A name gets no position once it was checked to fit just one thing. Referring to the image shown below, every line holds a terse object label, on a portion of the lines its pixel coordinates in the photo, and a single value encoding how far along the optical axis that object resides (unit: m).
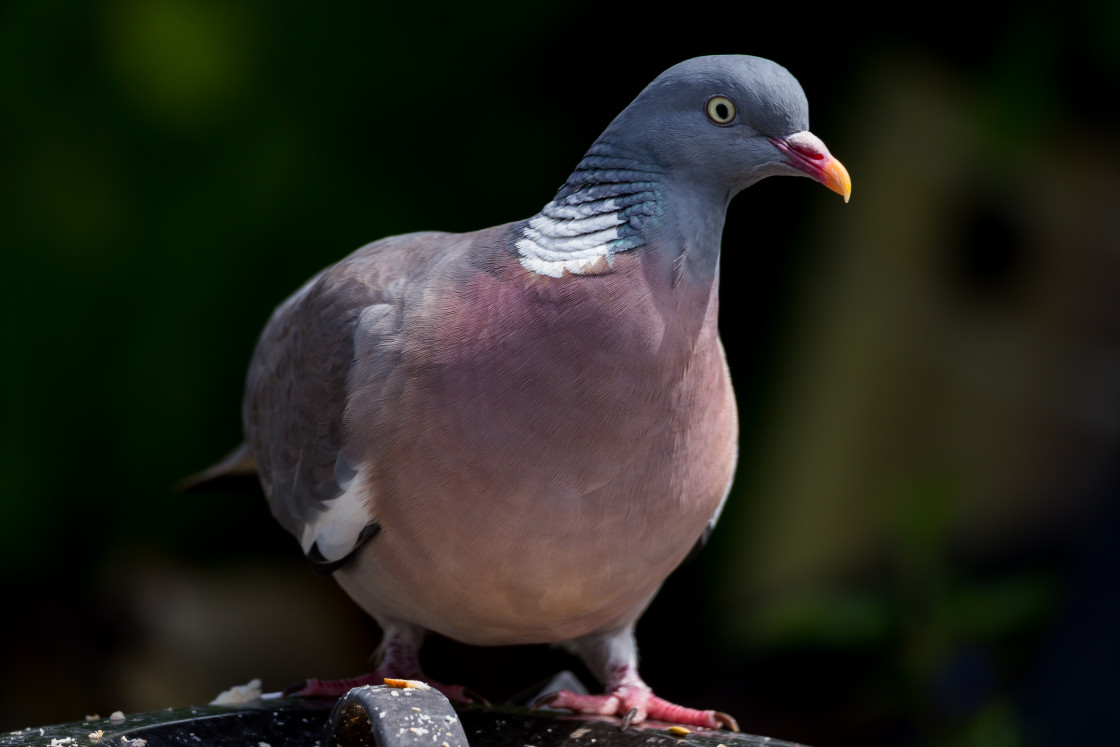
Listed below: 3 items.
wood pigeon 3.58
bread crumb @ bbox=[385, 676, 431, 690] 3.53
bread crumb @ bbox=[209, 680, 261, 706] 3.60
